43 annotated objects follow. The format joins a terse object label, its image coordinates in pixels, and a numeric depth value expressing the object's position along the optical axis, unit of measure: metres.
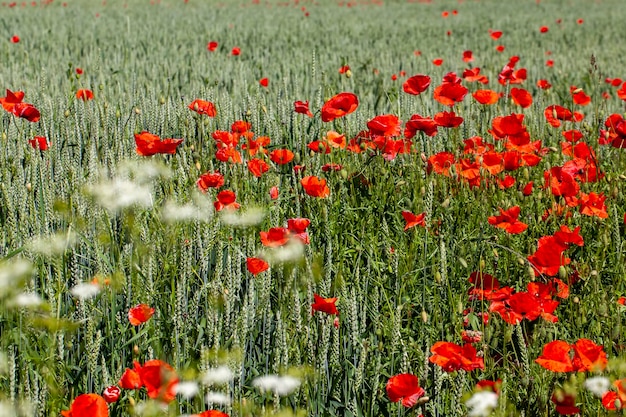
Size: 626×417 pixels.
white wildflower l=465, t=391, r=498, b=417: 3.59
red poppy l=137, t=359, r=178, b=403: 3.53
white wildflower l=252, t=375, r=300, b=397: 3.62
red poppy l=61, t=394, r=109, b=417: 3.49
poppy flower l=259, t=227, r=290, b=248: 3.92
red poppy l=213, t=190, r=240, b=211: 4.18
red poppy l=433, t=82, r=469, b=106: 4.73
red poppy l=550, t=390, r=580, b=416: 3.64
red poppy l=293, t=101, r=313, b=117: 4.81
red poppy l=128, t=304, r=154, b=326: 3.77
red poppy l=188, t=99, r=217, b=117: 4.97
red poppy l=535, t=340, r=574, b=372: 3.66
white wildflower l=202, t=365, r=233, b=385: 3.58
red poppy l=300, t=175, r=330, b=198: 4.26
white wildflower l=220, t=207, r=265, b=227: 4.14
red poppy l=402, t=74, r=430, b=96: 4.72
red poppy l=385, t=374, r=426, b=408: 3.60
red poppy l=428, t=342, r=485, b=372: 3.65
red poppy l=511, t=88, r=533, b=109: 5.23
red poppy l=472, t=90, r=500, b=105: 4.95
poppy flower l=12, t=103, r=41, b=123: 4.64
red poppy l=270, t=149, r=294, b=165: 4.67
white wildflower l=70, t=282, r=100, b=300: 3.77
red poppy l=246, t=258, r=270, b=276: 3.82
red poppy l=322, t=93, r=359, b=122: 4.54
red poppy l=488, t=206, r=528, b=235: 4.11
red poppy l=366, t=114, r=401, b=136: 4.48
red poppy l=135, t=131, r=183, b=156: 4.32
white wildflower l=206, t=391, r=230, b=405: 3.57
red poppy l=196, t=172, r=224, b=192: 4.27
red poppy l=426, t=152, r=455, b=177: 4.62
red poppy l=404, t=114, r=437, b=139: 4.50
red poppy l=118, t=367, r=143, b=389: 3.56
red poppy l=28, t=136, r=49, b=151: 4.67
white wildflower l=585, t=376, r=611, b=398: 3.67
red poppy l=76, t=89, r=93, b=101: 5.57
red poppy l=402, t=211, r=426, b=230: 4.15
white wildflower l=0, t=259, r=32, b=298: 3.71
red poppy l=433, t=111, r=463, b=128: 4.61
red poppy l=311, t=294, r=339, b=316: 3.73
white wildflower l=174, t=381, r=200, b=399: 3.53
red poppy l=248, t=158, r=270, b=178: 4.53
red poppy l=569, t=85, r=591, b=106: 5.25
